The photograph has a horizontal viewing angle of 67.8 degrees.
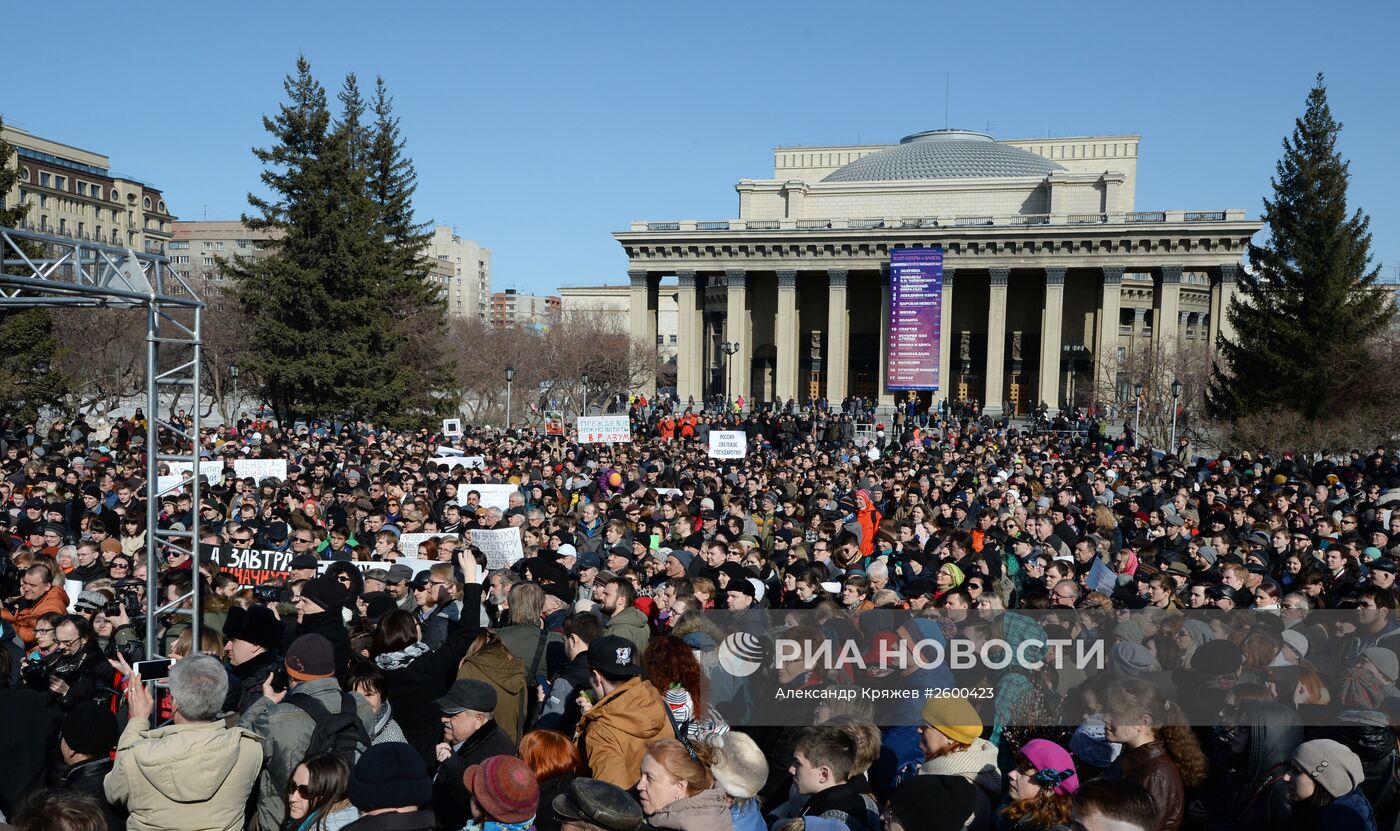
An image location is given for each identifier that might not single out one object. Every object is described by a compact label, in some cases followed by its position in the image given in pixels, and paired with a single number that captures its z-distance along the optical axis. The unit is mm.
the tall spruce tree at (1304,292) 38344
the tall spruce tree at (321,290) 37312
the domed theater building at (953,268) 56281
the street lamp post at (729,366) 50369
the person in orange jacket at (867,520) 13242
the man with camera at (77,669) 6062
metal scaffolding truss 8102
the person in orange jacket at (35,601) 8086
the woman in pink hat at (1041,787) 4375
